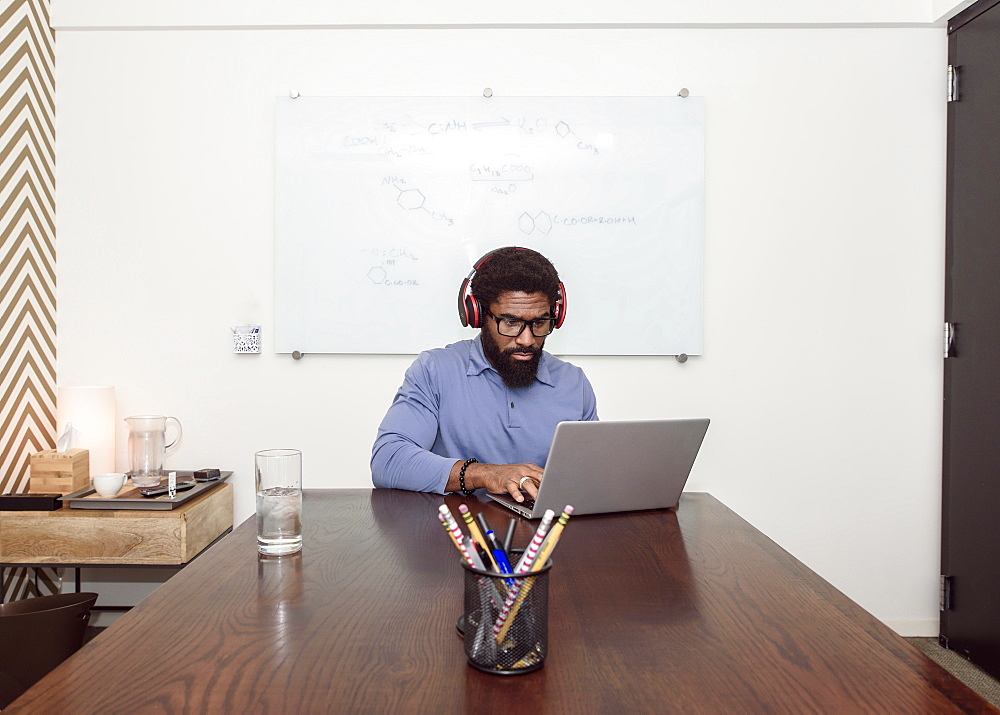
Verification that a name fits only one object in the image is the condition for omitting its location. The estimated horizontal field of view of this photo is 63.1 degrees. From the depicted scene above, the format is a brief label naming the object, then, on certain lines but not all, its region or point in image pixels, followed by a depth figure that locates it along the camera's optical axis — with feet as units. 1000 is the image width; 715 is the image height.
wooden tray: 8.59
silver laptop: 5.15
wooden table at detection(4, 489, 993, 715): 2.79
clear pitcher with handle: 8.78
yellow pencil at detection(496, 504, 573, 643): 3.09
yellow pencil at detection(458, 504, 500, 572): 3.26
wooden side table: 8.56
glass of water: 4.57
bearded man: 7.36
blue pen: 3.30
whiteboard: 10.21
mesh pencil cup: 2.95
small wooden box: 8.97
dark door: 9.12
